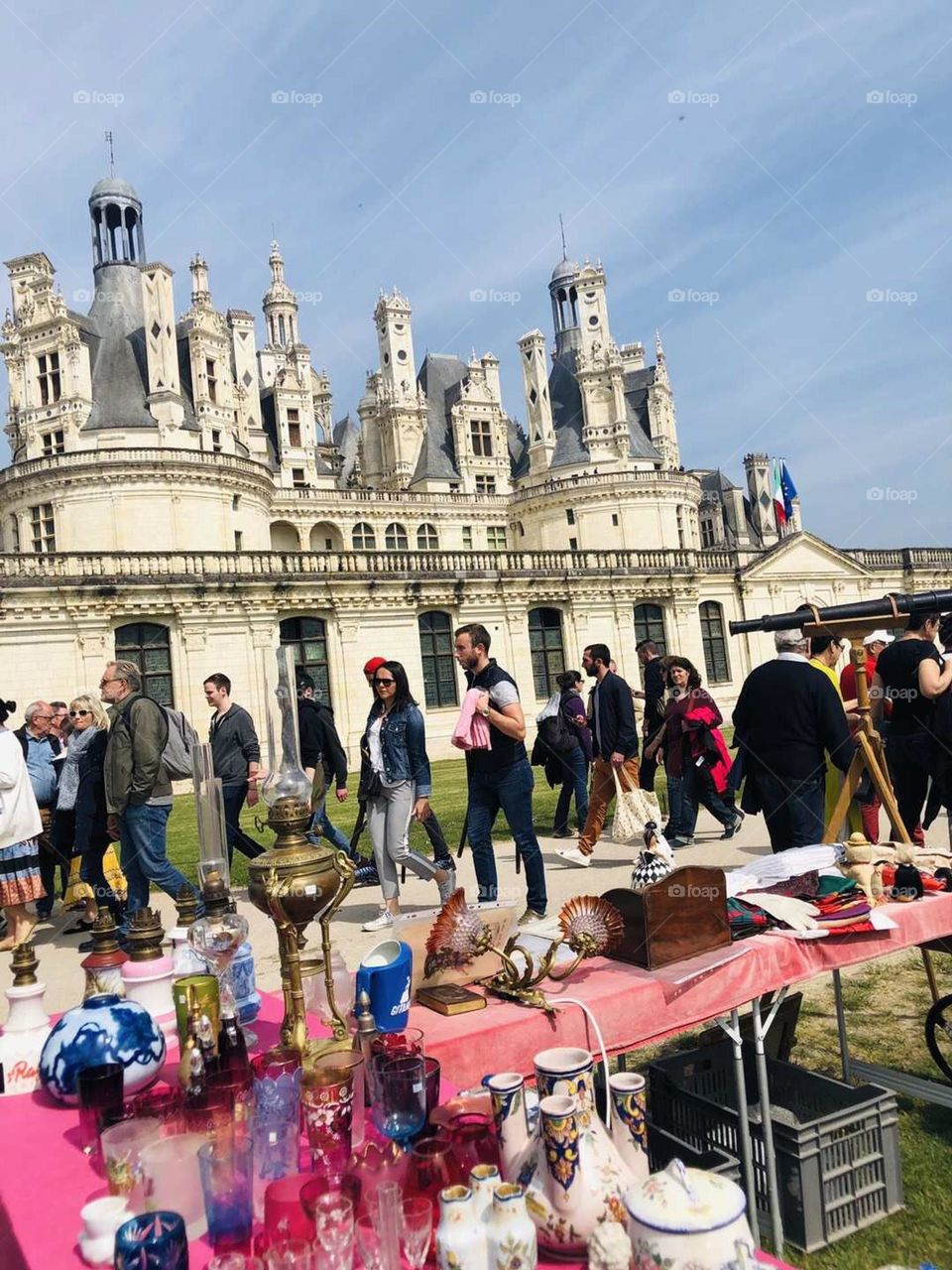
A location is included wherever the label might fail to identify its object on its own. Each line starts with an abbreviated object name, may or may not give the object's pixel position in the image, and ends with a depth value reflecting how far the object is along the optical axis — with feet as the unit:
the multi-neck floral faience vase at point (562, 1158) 5.82
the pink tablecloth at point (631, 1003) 8.62
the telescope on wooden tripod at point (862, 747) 17.38
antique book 9.09
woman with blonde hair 23.93
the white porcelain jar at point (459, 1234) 5.28
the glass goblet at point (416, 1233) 5.42
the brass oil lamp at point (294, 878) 7.88
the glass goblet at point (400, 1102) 6.52
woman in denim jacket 21.65
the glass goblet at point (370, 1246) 5.29
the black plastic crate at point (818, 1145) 9.47
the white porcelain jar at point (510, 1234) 5.32
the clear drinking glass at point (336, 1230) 5.20
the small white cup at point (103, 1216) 5.66
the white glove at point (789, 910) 10.45
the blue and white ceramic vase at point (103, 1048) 7.98
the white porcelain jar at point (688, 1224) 5.16
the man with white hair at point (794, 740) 17.66
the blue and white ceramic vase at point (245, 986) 9.70
